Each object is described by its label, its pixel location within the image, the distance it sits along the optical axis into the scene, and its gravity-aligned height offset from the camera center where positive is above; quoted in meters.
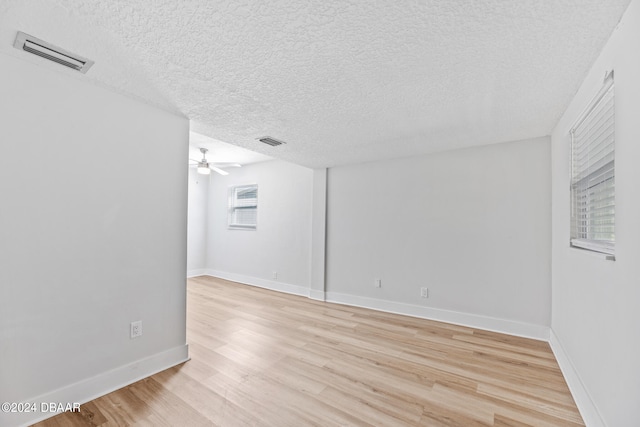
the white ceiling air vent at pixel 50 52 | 1.51 +0.92
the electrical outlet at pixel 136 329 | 2.16 -0.90
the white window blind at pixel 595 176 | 1.56 +0.29
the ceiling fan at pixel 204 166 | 4.62 +0.79
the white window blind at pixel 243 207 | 5.83 +0.16
